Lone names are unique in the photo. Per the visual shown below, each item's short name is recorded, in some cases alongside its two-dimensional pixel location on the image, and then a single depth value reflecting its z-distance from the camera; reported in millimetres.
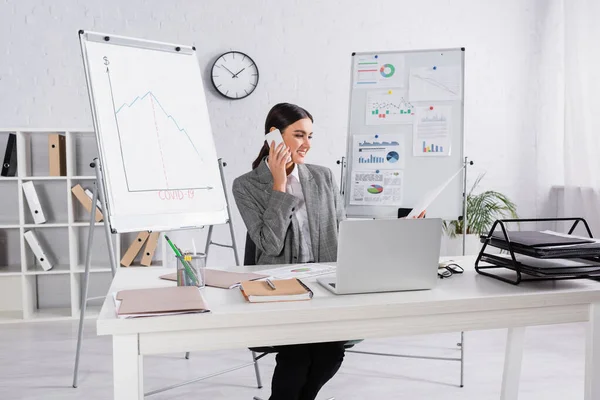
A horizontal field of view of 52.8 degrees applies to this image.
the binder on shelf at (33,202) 3691
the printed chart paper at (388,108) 2875
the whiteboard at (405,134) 2828
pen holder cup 1504
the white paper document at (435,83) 2852
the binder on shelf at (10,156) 3648
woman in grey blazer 2088
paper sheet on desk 1657
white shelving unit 3699
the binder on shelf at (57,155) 3703
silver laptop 1341
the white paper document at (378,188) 2844
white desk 1221
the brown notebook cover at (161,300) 1243
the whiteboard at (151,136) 2018
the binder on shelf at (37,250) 3684
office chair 1890
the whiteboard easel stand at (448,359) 2542
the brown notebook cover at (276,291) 1349
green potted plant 3895
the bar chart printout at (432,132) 2832
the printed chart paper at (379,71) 2895
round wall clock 4047
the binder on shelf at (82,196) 3732
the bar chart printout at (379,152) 2859
